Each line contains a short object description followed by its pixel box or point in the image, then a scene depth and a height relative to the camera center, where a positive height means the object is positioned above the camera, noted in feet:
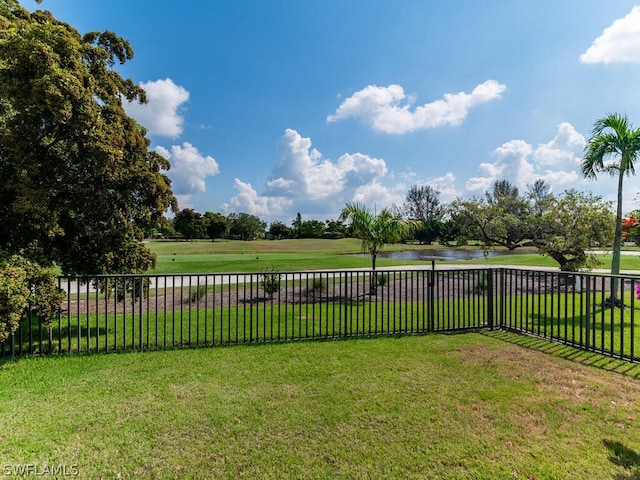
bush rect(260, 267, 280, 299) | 29.09 -4.54
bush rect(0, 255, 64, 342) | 12.42 -2.48
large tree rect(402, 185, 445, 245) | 206.74 +20.10
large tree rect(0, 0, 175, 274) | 13.64 +3.98
